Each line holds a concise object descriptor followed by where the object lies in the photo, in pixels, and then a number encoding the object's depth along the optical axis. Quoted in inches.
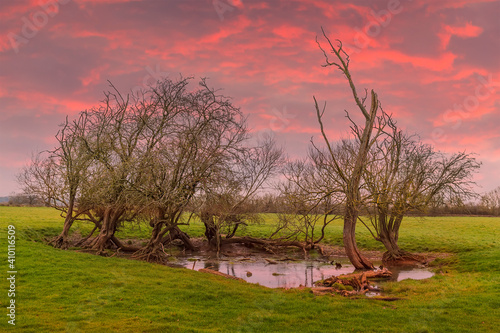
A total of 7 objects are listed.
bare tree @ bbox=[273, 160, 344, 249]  882.8
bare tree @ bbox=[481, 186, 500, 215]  3336.9
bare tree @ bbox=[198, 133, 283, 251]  1046.4
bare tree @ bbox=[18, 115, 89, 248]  1063.6
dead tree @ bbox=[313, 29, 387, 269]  898.7
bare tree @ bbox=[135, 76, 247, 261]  969.5
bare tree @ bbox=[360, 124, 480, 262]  1111.6
